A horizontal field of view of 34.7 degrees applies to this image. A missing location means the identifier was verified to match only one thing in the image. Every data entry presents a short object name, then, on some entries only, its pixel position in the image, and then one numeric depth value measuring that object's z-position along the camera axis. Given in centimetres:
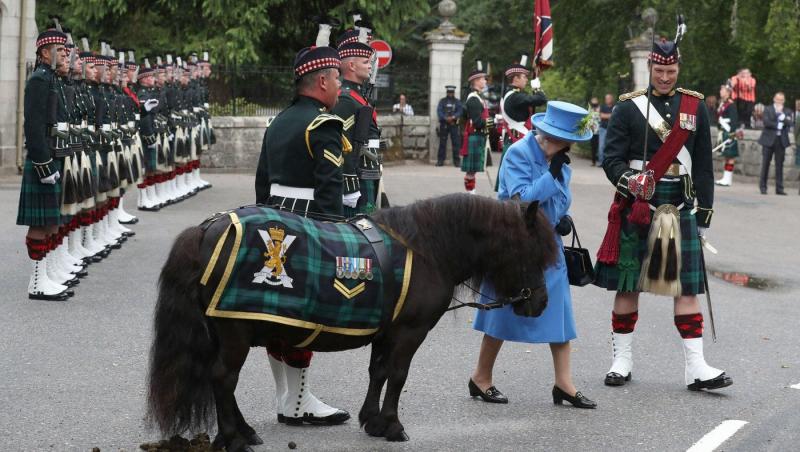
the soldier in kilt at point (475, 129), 1848
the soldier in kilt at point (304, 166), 602
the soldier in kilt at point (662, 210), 741
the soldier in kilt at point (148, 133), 1548
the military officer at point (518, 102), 1117
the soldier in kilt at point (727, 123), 2409
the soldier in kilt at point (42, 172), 964
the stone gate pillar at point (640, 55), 2875
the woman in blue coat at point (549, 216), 682
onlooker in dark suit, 2241
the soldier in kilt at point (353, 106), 891
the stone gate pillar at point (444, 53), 2808
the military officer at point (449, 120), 2708
